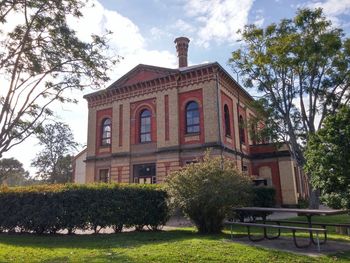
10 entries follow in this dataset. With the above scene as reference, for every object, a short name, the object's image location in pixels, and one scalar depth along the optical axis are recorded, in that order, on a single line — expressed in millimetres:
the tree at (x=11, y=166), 63506
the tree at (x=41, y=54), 10977
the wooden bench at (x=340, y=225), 8942
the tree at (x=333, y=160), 9398
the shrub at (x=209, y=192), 11258
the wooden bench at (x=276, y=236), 8028
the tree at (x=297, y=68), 17984
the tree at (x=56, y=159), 55000
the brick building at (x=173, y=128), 23500
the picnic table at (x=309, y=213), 8273
